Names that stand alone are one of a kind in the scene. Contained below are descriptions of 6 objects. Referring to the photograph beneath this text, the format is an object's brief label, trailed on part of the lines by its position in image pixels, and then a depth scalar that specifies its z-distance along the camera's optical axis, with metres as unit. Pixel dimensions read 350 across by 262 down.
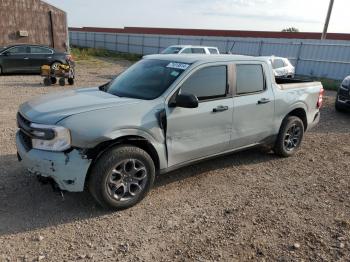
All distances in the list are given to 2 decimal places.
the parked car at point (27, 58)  14.56
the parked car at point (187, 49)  16.04
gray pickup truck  3.52
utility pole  21.82
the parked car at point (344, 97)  9.32
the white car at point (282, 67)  14.08
